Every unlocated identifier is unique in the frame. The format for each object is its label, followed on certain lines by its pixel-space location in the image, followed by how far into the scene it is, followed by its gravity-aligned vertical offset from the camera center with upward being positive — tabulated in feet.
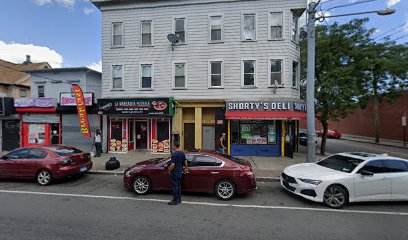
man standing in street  20.22 -4.86
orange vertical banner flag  44.54 +1.81
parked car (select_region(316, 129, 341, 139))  106.63 -6.67
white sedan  19.95 -5.77
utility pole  31.37 +5.48
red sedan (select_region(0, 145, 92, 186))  26.22 -5.44
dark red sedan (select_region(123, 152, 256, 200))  21.77 -5.78
